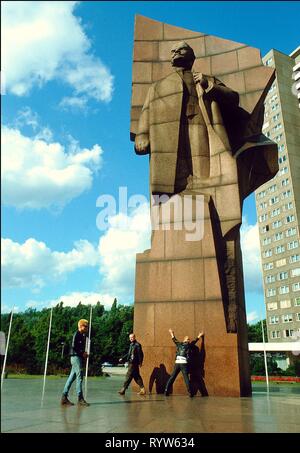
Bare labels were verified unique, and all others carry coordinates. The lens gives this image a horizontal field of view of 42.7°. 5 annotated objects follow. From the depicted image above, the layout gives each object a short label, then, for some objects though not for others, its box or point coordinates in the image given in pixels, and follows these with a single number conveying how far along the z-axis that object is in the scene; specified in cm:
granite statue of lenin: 1249
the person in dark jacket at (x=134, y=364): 1004
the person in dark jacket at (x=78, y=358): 786
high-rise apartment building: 6637
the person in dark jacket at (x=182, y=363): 971
